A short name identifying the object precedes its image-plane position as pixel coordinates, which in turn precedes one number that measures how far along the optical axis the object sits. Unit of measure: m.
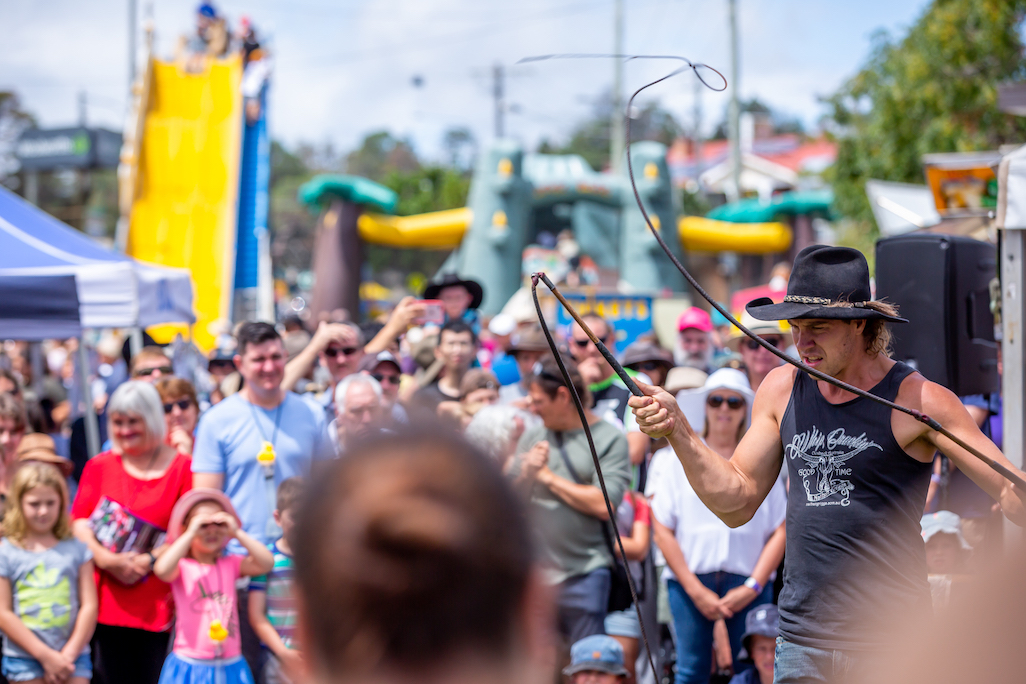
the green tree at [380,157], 91.06
